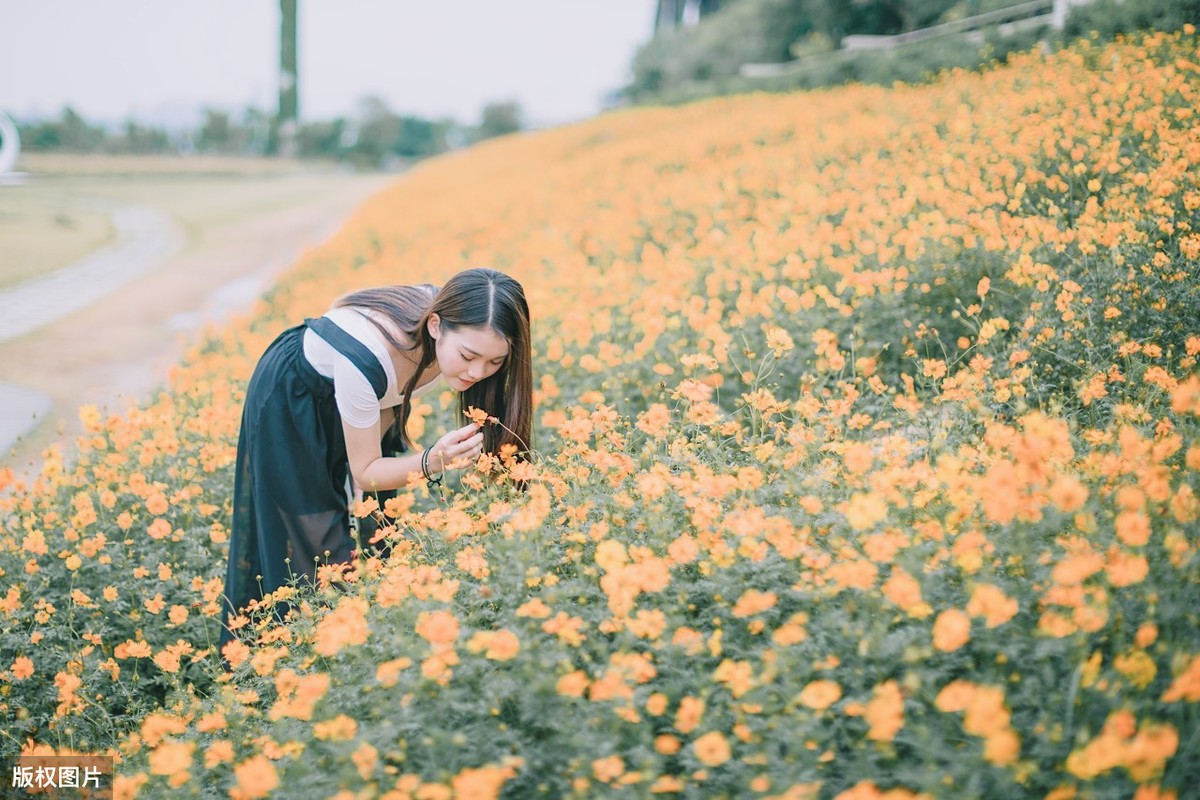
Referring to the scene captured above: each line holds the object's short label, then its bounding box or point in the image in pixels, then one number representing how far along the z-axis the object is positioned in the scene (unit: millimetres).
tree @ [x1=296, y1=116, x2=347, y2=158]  68625
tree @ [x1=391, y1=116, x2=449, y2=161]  85875
